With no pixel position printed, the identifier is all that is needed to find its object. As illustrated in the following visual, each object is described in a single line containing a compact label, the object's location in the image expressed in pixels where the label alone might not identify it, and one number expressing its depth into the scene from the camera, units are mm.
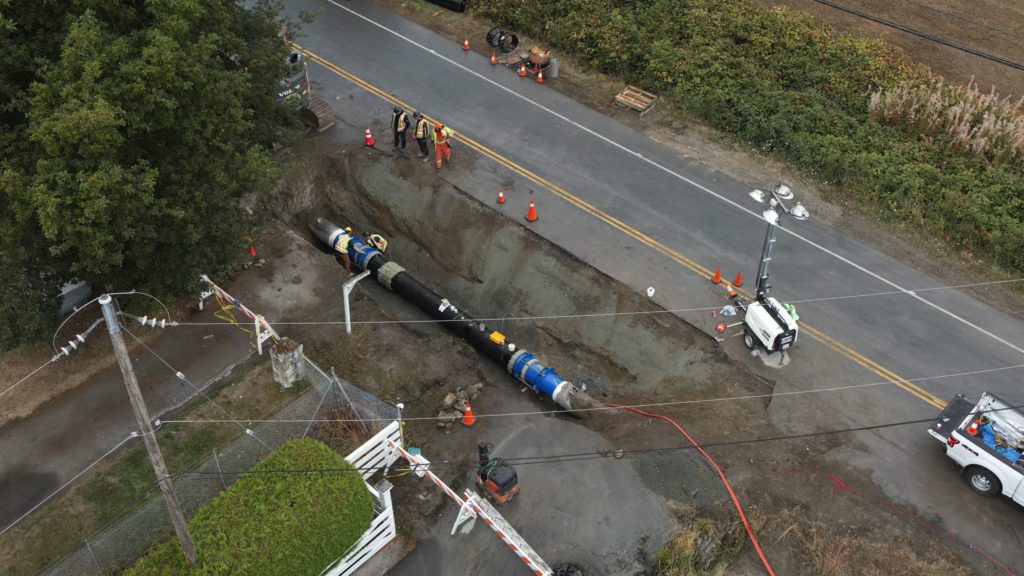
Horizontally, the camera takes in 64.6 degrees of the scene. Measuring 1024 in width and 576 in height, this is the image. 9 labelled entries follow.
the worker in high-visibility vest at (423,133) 27047
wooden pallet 30625
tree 17547
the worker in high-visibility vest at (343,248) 26000
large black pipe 21547
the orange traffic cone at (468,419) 20609
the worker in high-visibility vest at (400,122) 26938
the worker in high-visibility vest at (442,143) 26391
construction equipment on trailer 21266
